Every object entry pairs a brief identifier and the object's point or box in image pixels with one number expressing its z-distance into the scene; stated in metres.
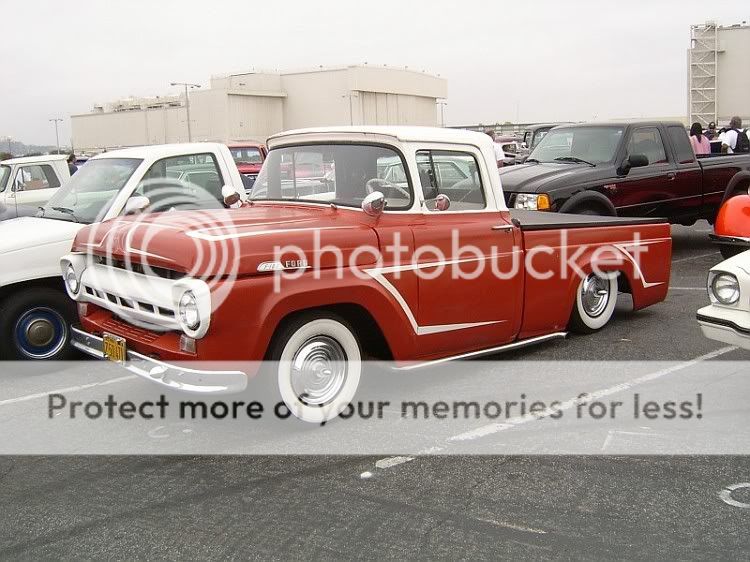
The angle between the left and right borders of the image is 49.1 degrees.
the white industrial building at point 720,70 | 64.44
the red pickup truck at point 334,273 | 4.77
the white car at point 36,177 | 12.71
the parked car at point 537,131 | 20.94
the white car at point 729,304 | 5.22
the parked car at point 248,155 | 23.12
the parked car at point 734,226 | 9.54
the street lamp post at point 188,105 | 93.94
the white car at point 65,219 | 6.63
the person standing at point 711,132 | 26.12
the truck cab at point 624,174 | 10.16
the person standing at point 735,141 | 16.27
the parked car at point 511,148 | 28.78
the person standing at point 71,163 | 14.70
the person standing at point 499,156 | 15.99
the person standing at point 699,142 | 16.05
